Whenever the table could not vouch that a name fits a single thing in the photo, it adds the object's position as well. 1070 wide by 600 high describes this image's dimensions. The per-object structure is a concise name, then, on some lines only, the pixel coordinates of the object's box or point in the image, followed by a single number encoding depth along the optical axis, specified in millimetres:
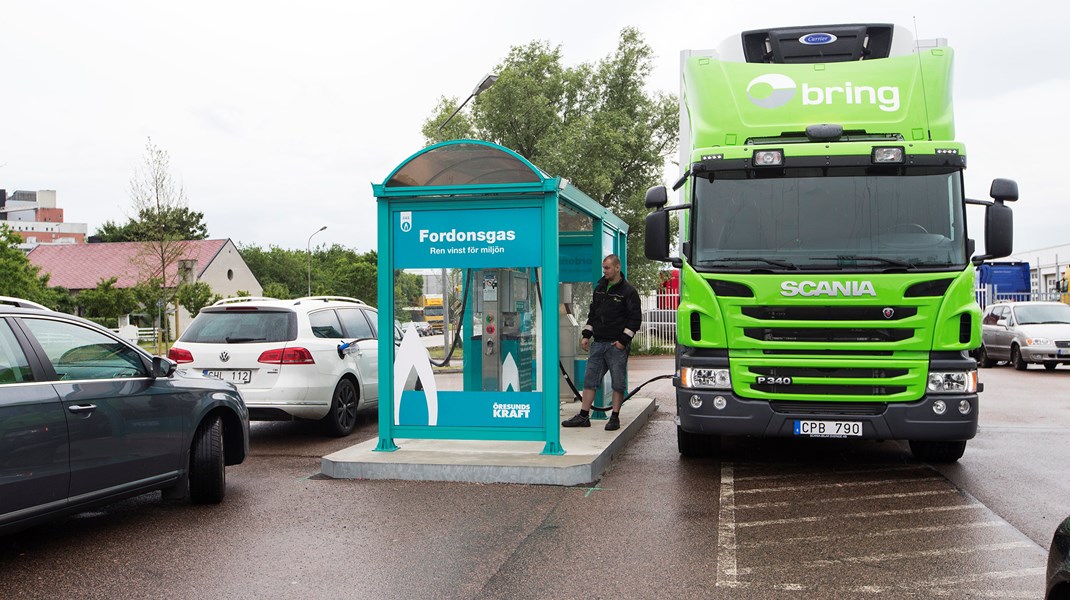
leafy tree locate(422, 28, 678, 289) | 29484
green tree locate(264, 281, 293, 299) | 63312
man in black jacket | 9422
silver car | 19812
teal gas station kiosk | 7980
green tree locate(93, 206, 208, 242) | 31219
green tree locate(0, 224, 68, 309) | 36844
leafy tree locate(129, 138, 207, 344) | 30984
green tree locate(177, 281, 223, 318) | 39238
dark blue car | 4996
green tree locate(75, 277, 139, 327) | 39531
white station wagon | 9523
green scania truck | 7102
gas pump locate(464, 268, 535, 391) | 10312
